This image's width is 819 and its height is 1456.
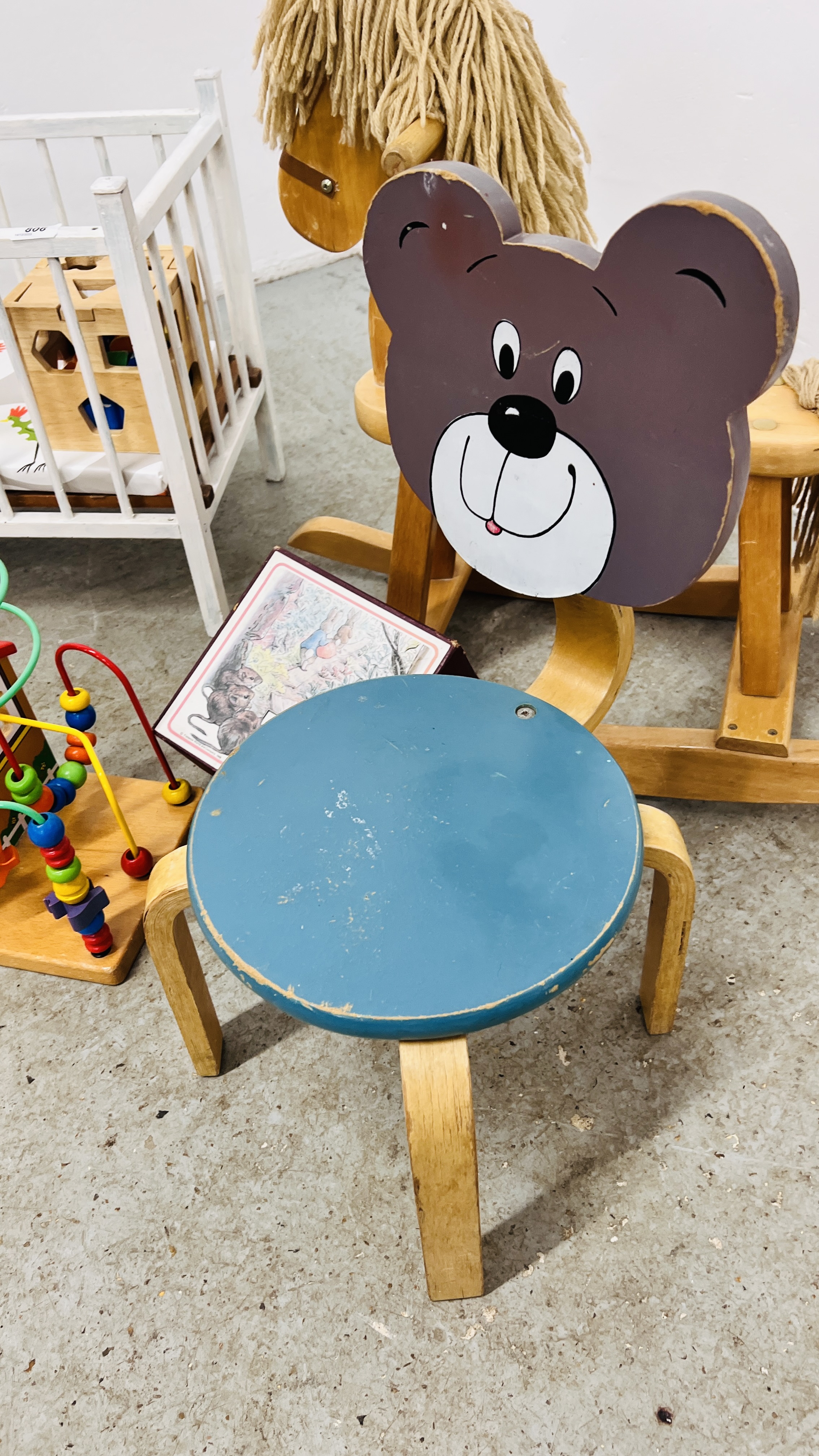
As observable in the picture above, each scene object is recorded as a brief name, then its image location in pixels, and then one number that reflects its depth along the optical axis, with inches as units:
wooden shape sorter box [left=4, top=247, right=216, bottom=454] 56.3
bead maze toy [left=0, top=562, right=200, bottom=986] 44.3
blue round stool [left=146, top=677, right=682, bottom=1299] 30.5
